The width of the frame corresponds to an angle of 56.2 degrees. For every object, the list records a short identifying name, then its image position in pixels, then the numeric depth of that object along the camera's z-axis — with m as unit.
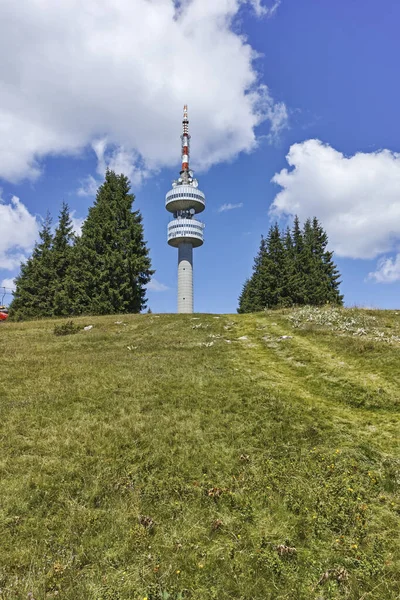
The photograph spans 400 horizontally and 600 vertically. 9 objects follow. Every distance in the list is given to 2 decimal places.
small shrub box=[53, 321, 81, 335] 26.48
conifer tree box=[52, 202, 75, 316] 46.06
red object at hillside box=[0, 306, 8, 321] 46.27
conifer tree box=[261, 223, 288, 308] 59.41
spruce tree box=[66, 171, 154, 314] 45.50
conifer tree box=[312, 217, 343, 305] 64.81
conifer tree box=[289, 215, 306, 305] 60.06
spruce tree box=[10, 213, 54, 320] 47.56
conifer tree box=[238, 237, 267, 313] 62.88
